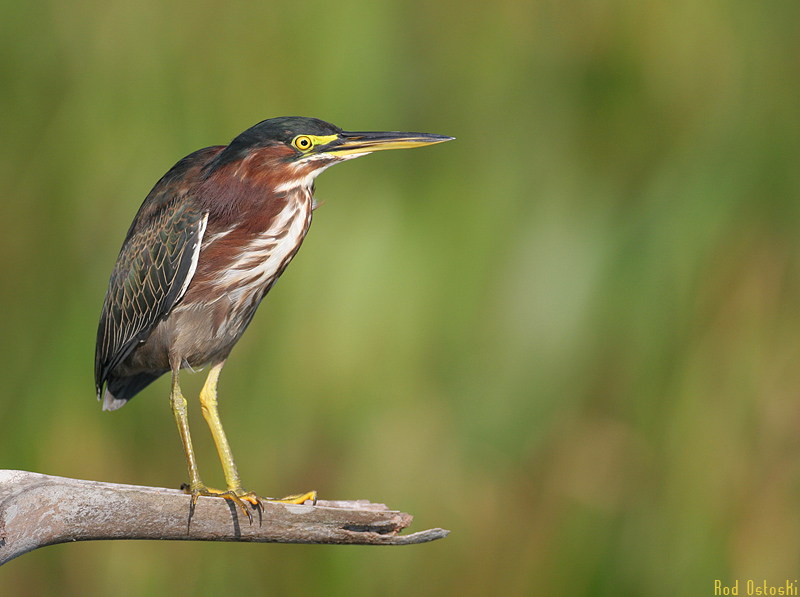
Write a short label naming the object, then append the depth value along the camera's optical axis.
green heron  6.27
